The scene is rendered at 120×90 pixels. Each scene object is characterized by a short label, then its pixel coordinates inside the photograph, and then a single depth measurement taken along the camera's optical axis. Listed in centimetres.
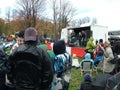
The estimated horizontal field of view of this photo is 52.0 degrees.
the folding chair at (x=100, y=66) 560
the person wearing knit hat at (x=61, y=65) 231
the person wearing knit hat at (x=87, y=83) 322
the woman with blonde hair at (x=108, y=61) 491
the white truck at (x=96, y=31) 1080
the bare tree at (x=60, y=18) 2112
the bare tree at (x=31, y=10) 1859
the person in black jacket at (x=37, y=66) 192
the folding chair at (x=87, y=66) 525
